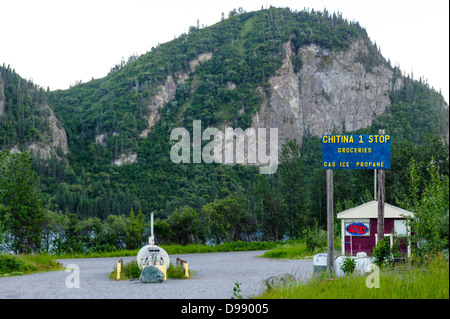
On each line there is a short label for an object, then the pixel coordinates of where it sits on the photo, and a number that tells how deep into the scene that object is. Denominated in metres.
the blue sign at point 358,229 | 23.73
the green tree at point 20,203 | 29.84
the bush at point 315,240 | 29.61
